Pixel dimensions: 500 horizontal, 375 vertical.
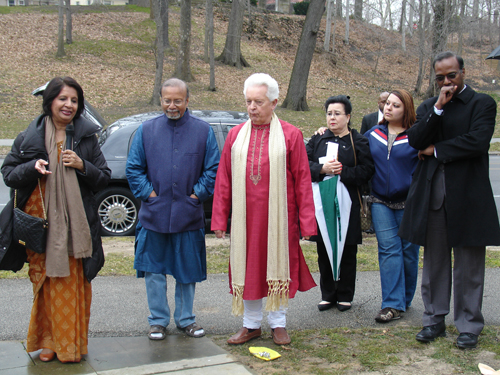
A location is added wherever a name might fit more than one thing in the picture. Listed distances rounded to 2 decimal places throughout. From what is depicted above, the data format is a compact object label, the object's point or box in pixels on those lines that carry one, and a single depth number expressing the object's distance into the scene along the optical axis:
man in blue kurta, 4.09
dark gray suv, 8.01
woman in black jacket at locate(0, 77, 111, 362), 3.57
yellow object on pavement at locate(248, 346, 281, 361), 3.79
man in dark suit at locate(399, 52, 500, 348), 3.87
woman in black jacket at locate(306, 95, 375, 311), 4.68
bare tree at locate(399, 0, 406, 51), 46.15
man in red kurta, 3.94
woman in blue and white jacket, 4.63
